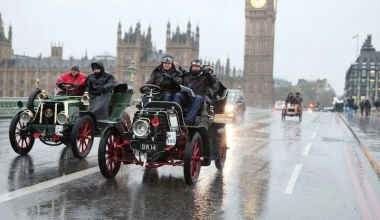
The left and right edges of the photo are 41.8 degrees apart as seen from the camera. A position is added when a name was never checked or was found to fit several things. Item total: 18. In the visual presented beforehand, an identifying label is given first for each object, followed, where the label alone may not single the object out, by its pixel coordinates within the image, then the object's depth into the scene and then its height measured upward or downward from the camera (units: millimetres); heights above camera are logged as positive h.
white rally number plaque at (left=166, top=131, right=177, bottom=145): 7445 -569
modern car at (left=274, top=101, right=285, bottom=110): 62234 -228
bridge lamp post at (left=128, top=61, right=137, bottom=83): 44669 +2675
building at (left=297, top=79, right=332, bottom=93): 176825 +6805
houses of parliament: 113562 +9038
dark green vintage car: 9680 -522
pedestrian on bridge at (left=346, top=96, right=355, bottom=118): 37834 +25
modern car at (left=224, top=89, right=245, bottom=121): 25569 -166
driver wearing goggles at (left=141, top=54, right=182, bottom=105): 8305 +360
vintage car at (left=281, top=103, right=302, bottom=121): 29312 -383
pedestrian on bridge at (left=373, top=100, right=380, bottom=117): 45884 +107
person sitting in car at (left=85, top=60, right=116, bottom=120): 10797 +191
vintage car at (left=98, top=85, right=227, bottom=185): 7520 -647
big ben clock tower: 119938 +12456
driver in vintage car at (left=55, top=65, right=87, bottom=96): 10844 +331
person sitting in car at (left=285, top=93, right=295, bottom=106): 29834 +216
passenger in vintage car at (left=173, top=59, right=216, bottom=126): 9055 +382
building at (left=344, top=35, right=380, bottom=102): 145375 +9051
